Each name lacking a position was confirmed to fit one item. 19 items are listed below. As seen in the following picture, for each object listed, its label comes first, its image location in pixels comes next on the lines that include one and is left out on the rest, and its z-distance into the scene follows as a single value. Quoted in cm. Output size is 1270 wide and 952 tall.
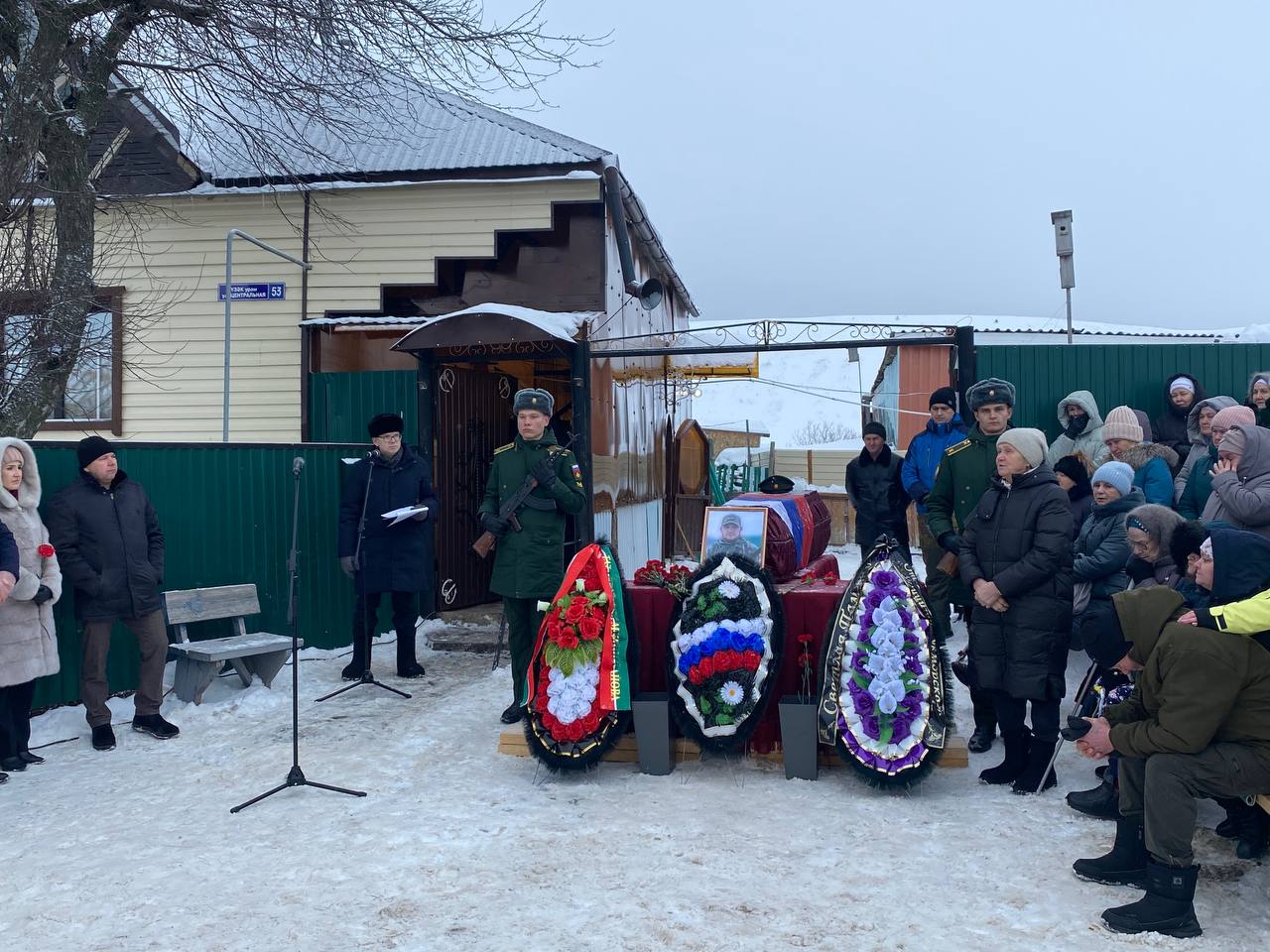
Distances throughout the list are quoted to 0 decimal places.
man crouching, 353
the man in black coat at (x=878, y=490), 864
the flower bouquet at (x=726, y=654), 523
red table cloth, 554
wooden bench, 677
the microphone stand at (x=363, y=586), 721
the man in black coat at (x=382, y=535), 748
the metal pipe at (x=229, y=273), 1022
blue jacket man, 778
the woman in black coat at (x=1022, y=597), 486
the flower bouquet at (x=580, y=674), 522
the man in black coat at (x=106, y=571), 588
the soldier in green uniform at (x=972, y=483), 572
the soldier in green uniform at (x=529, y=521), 618
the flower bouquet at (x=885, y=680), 492
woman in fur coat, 545
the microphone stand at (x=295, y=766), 500
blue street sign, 1079
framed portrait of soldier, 590
